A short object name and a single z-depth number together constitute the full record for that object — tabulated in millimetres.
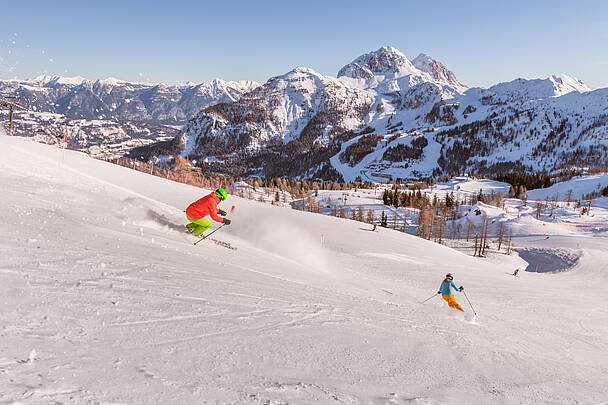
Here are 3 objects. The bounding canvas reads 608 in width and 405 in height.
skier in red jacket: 13977
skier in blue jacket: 14367
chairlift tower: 37906
